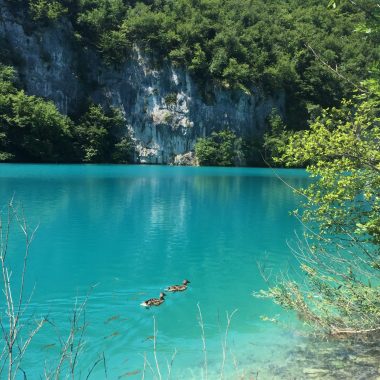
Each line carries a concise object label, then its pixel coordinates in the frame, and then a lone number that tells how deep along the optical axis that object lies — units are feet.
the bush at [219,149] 205.87
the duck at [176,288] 31.75
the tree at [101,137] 197.36
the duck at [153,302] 28.58
